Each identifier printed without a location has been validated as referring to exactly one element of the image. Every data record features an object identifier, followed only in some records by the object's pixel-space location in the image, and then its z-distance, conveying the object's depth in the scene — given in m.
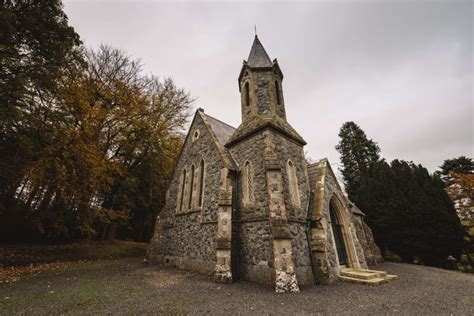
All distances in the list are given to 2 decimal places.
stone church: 8.00
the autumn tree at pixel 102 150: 9.98
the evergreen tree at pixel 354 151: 28.98
